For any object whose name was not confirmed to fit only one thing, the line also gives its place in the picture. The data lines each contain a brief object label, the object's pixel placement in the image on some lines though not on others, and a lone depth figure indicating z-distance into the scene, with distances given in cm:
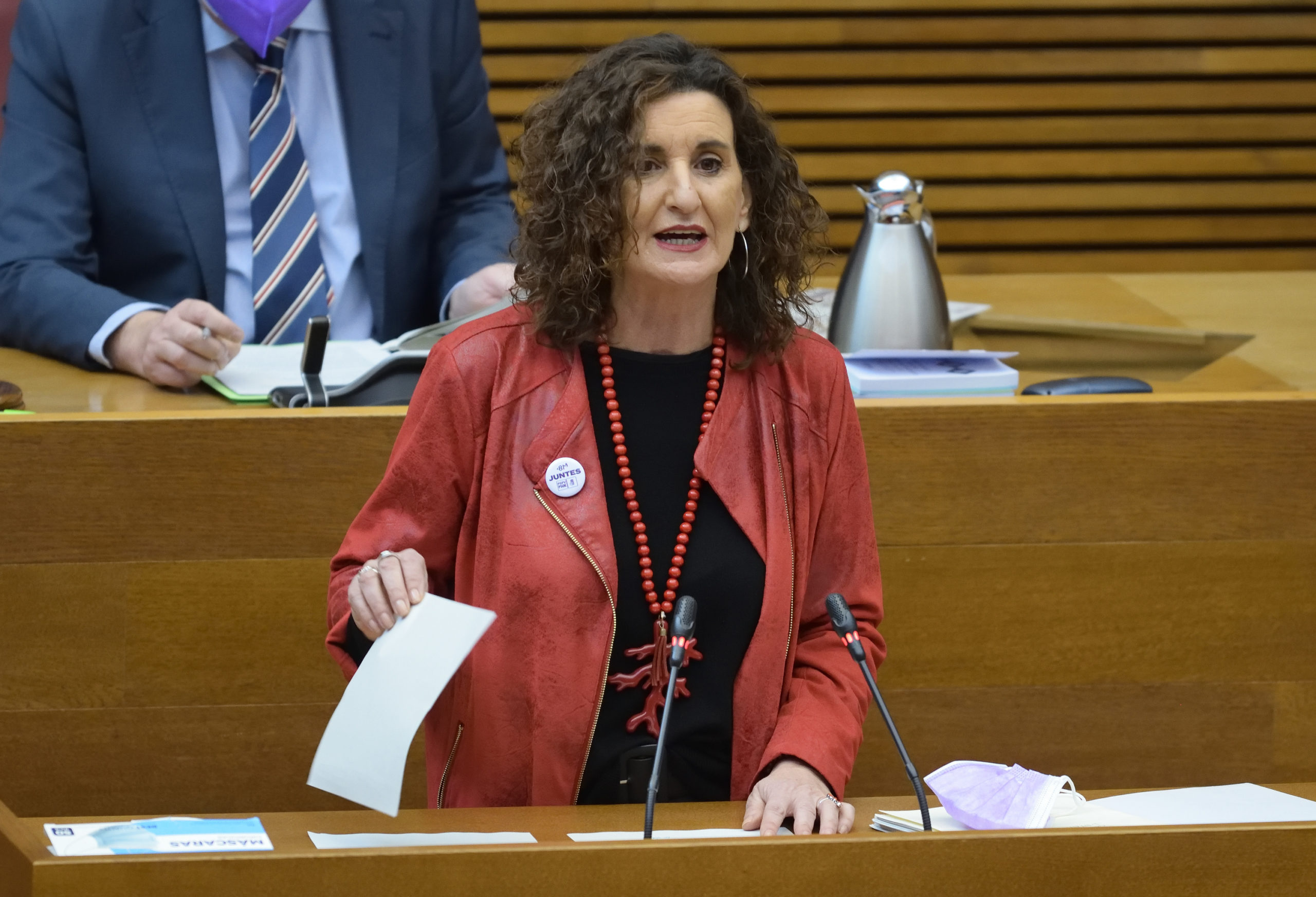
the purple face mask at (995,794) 818
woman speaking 828
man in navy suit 915
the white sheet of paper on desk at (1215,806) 822
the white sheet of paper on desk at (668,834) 814
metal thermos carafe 911
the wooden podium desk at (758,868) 786
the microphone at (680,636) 806
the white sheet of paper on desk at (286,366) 897
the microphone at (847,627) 809
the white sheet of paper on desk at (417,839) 812
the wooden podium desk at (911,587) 882
